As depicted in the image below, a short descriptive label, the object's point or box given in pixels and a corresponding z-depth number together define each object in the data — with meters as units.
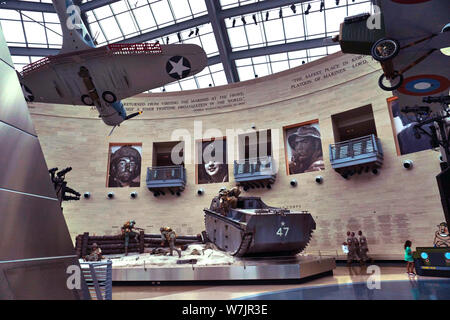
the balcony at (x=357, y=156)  16.70
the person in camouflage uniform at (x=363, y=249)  14.91
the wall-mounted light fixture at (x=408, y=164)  16.17
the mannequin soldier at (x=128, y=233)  14.75
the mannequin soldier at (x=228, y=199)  12.88
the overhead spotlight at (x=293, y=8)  22.12
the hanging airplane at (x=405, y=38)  5.92
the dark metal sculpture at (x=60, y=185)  10.72
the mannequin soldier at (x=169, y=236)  12.65
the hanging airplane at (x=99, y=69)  11.02
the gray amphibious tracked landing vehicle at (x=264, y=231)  10.75
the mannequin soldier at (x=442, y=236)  13.96
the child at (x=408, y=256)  10.45
